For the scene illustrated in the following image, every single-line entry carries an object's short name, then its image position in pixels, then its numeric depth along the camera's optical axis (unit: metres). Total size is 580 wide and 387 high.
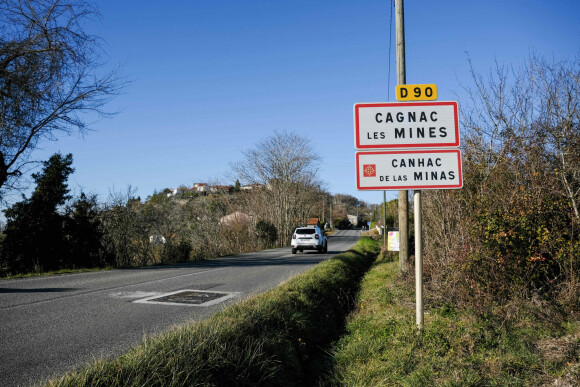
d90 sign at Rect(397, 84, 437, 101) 5.29
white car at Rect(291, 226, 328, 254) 23.61
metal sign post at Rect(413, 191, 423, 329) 5.04
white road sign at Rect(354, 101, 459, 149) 5.17
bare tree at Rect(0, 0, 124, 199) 11.48
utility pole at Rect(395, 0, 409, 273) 9.66
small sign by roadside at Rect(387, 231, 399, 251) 15.12
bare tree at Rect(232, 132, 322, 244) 44.56
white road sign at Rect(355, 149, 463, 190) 5.09
